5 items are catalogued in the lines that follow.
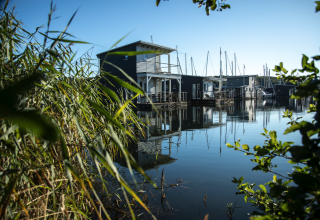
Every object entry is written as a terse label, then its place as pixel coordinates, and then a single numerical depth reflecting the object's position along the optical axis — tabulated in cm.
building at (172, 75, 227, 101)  3078
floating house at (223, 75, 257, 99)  4144
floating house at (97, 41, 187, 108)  2008
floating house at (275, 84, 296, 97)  5345
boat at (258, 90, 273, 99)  4836
